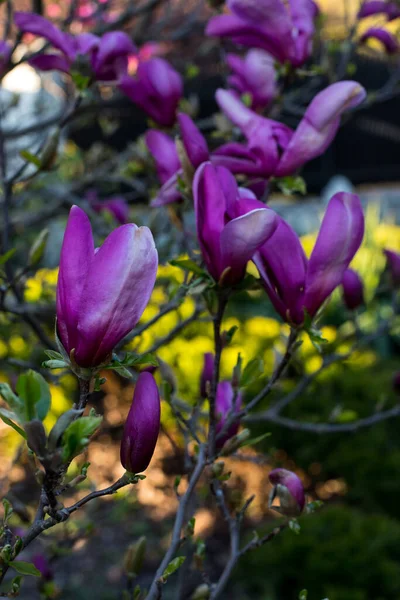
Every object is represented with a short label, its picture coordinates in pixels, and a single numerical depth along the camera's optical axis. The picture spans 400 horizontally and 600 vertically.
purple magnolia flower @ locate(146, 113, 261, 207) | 1.01
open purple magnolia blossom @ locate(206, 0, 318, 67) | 1.23
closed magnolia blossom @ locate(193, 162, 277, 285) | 0.80
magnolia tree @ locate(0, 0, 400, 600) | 0.68
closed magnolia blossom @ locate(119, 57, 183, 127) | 1.38
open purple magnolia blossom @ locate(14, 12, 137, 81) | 1.30
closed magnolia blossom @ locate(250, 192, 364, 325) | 0.85
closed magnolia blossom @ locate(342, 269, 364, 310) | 1.78
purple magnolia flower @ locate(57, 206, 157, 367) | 0.67
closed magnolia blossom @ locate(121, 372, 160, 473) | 0.75
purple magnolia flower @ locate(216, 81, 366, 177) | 0.99
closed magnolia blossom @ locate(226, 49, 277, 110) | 1.47
